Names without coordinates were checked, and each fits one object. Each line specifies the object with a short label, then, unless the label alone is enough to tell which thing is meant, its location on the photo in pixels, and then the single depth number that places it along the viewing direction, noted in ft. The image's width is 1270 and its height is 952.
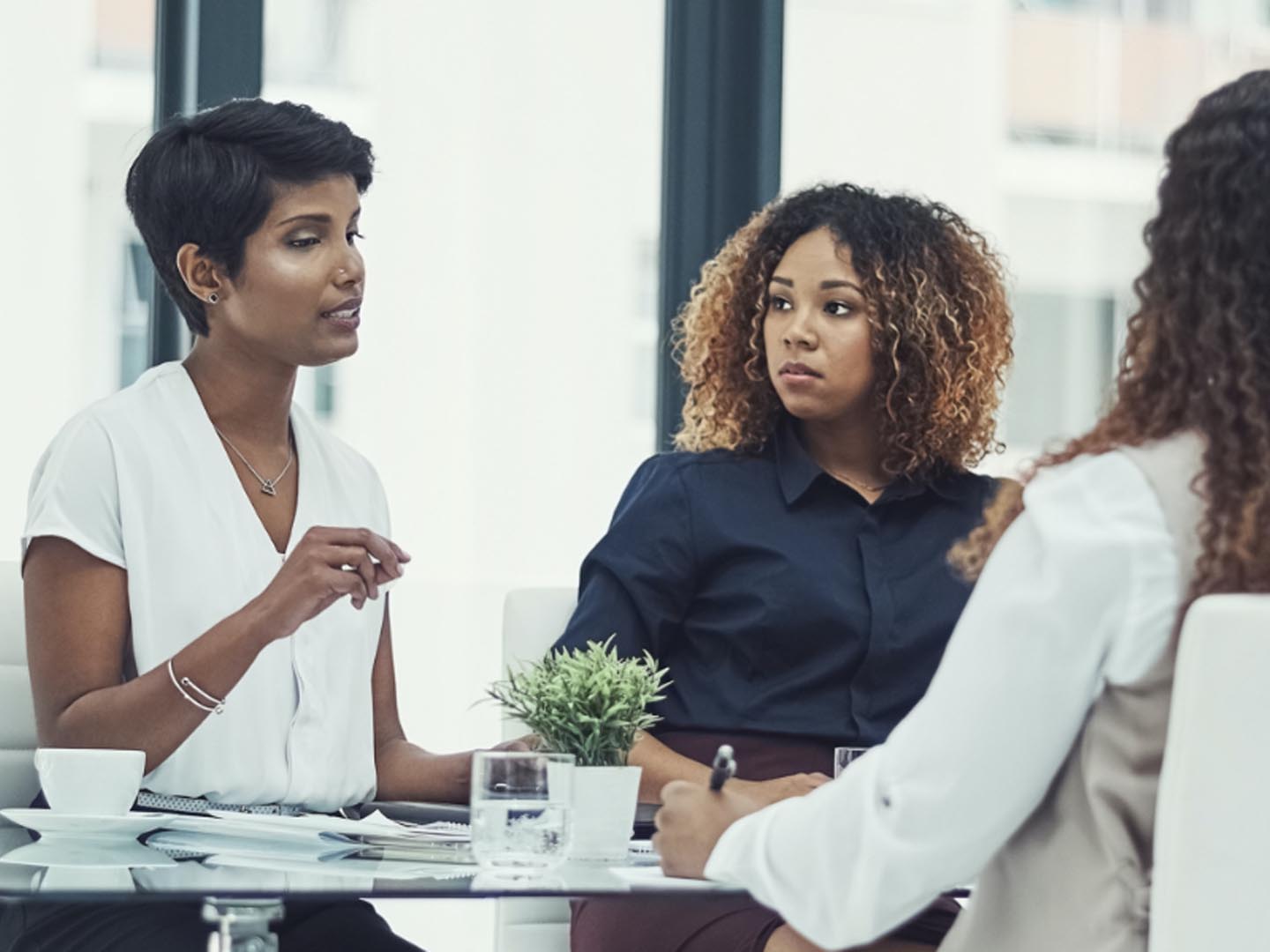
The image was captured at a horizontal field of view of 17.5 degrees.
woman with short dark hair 12.22
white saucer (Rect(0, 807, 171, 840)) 11.26
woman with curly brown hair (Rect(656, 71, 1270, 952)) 10.04
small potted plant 11.28
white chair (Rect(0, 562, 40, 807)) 12.88
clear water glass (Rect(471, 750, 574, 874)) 11.02
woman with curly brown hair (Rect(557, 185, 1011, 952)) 13.33
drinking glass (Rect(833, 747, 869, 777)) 11.81
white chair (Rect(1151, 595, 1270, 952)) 9.88
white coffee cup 11.31
